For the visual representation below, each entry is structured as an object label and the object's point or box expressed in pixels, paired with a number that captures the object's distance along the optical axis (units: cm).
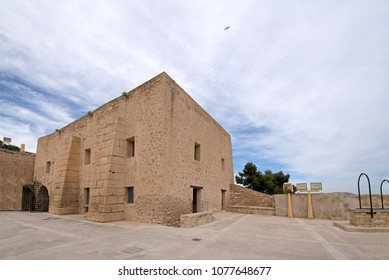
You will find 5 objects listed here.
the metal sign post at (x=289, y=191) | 1209
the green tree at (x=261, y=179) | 2248
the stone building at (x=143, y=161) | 891
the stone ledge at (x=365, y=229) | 681
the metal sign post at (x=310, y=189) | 1132
